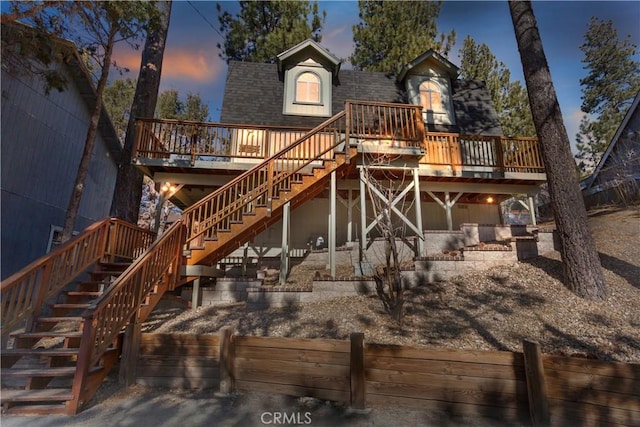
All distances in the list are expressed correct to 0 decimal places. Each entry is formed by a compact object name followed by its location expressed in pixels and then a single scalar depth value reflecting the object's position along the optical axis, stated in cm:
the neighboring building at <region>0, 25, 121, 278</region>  766
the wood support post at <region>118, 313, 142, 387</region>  408
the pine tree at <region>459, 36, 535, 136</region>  1725
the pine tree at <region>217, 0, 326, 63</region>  1616
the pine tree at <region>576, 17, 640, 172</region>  2314
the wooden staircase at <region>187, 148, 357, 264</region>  643
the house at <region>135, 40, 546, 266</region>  838
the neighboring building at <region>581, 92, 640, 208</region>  1119
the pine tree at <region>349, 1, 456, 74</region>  1634
